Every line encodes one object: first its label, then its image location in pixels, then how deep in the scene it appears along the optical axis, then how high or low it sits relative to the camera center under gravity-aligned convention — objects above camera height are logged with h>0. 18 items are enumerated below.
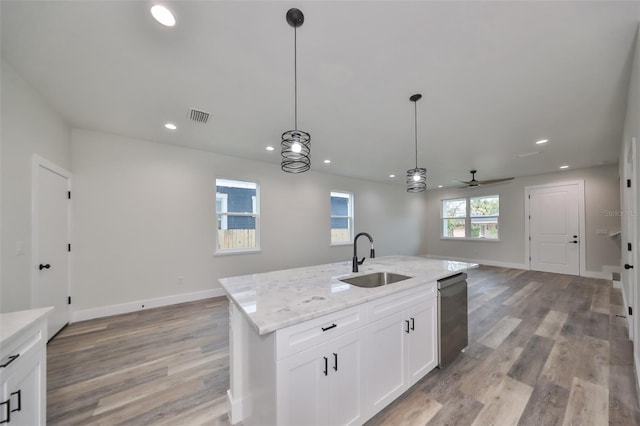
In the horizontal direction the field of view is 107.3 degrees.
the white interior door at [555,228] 5.70 -0.42
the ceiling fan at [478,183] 5.51 +0.80
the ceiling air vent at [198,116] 2.81 +1.22
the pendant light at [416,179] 2.94 +0.44
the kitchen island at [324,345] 1.21 -0.82
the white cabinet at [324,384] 1.19 -0.95
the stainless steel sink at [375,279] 2.19 -0.64
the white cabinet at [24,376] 1.08 -0.82
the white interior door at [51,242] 2.48 -0.31
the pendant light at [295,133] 1.51 +0.64
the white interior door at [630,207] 2.20 +0.05
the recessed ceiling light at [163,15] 1.45 +1.28
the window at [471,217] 7.18 -0.15
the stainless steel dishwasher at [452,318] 2.15 -1.00
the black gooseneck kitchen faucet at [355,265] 2.25 -0.50
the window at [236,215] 4.51 -0.02
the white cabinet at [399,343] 1.62 -1.00
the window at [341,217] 6.29 -0.10
